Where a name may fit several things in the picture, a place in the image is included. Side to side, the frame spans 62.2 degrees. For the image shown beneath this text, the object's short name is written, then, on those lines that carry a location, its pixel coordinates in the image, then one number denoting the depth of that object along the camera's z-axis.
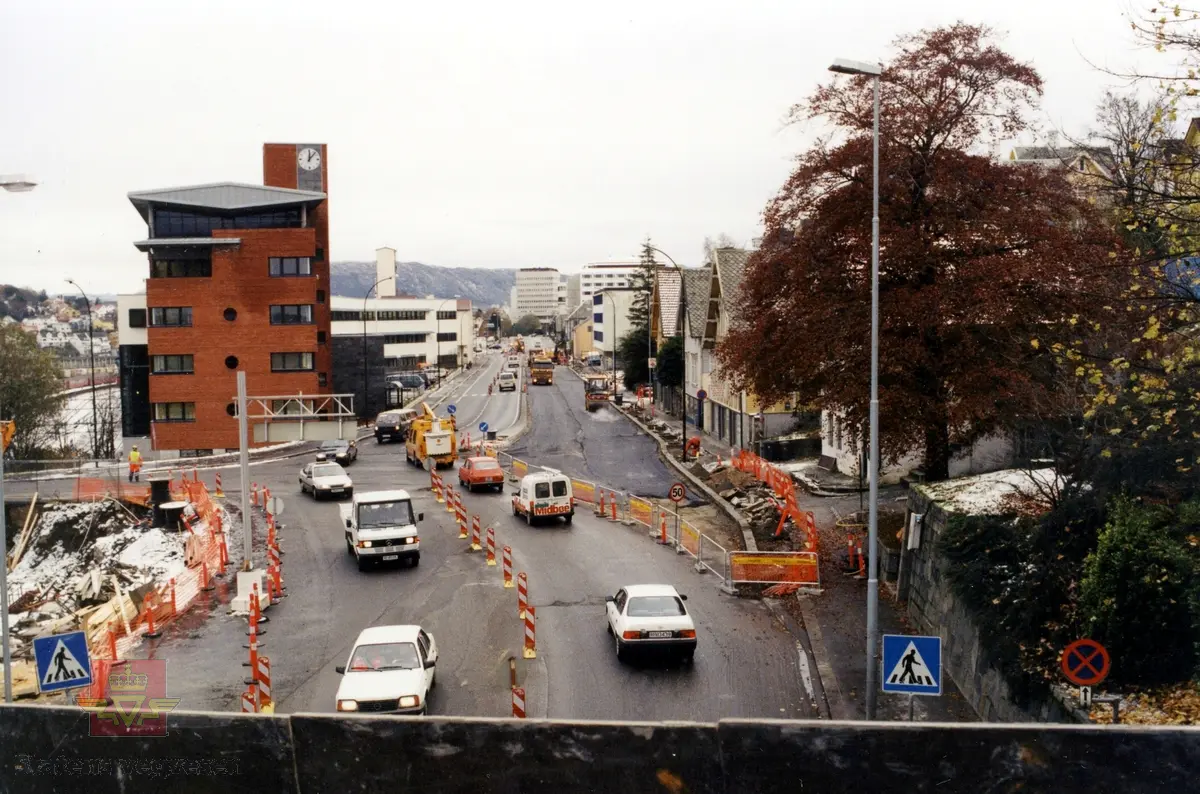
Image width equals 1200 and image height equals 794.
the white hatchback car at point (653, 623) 18.44
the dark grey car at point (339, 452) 50.50
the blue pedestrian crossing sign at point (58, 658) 13.19
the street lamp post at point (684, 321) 46.31
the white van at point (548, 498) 33.00
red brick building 58.28
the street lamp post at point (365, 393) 70.31
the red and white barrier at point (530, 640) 18.98
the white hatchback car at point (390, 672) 15.23
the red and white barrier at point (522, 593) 19.20
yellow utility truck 47.62
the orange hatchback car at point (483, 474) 40.69
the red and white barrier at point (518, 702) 15.00
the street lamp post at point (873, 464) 14.75
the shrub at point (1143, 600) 12.23
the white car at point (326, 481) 39.84
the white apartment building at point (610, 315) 126.69
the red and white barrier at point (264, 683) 16.19
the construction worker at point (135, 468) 46.55
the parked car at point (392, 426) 60.78
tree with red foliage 21.94
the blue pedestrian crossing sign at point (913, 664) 12.45
